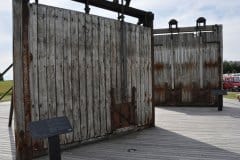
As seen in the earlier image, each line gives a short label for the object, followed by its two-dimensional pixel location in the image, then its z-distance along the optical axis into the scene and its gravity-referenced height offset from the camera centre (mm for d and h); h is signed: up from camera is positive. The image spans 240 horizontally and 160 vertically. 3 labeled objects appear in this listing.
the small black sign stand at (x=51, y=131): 5109 -686
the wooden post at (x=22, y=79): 6566 +13
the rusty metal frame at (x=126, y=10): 8648 +1670
